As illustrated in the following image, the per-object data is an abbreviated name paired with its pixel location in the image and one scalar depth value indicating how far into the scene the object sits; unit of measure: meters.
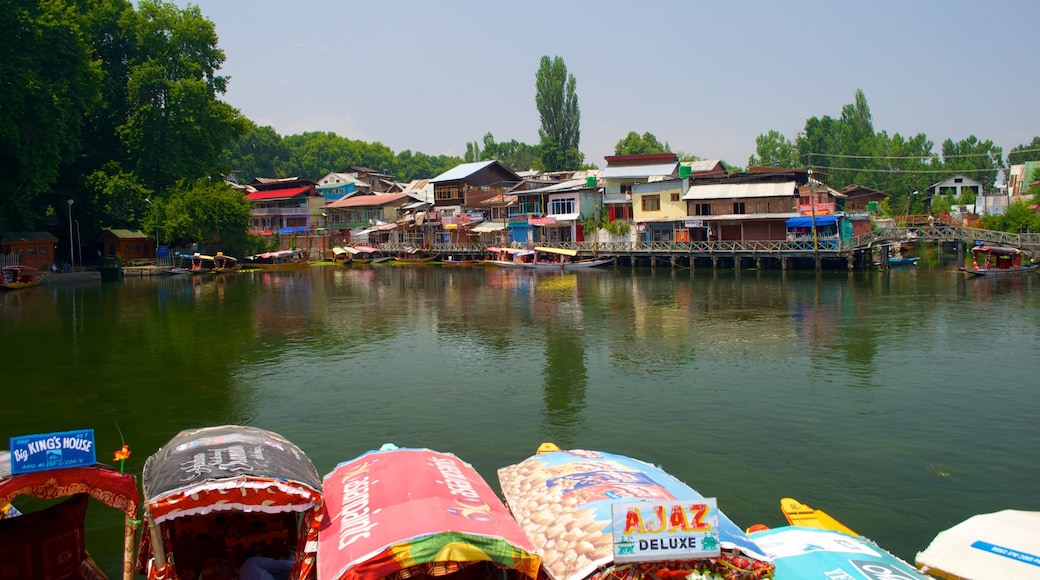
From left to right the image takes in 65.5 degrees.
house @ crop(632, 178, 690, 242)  58.69
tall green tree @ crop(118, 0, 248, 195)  54.84
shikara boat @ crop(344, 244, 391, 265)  72.62
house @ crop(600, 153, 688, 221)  62.88
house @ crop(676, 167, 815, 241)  53.69
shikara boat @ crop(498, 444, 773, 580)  7.33
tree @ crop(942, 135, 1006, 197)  84.88
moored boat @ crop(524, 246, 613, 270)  58.38
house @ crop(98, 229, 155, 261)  57.88
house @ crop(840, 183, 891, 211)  69.25
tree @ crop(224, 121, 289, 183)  126.94
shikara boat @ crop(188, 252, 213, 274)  60.44
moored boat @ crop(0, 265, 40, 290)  45.00
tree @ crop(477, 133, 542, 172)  121.31
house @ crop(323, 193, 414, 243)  77.38
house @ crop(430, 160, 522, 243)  72.81
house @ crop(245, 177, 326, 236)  80.81
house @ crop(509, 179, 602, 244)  64.19
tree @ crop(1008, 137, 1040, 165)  101.12
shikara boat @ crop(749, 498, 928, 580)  7.98
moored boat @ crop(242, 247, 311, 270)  65.75
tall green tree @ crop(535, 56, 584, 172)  88.19
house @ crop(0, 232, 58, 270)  49.39
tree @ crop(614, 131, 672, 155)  103.25
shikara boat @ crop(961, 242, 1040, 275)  43.44
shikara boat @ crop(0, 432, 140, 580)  8.30
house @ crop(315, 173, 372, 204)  86.06
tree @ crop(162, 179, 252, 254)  56.97
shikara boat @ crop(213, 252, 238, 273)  61.66
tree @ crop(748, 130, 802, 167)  95.44
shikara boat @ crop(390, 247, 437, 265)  69.75
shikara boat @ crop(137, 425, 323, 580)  8.11
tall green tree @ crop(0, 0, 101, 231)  43.25
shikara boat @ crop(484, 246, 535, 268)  61.41
